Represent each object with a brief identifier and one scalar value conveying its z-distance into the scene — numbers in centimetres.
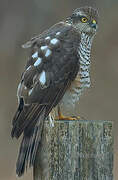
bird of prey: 674
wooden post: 580
